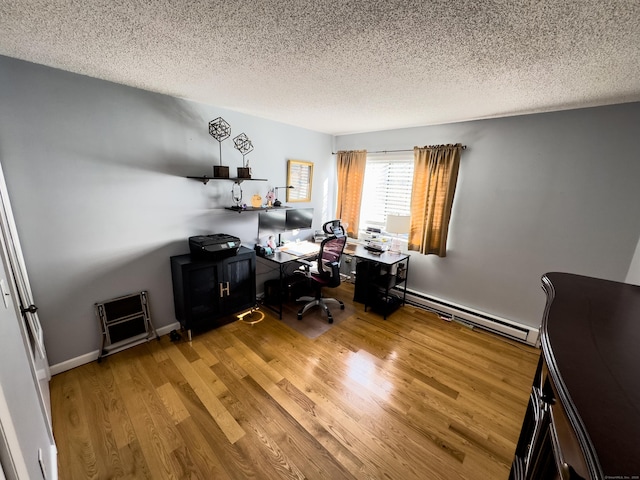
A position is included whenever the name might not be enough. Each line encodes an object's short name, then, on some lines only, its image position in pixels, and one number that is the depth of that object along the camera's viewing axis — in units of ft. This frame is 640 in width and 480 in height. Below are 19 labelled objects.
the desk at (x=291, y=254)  9.61
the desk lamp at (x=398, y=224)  10.44
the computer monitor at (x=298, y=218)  11.18
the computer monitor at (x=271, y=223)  10.39
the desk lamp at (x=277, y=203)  10.64
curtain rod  11.07
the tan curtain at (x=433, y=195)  9.62
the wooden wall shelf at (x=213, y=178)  8.27
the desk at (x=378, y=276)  10.32
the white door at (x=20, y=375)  2.66
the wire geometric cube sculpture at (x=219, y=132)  8.53
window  11.29
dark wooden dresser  1.56
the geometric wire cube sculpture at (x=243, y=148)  9.07
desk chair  9.71
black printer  8.11
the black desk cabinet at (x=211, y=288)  8.08
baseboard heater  8.70
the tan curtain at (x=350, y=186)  12.43
